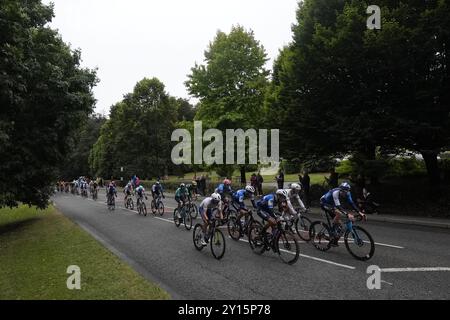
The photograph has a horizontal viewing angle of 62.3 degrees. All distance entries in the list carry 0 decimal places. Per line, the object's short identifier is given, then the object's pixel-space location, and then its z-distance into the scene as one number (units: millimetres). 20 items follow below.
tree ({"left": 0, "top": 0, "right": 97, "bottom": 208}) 15992
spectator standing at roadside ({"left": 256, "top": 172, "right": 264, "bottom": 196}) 24958
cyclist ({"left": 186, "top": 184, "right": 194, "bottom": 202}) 15792
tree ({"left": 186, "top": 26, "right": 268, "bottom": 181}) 30812
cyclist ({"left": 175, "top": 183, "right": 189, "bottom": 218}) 15328
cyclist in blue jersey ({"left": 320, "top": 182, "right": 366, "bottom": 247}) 9445
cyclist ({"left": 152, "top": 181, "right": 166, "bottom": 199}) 18766
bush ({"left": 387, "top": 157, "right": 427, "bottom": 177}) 21352
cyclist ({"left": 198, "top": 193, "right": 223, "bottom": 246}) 10102
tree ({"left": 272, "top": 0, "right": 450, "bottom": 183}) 15086
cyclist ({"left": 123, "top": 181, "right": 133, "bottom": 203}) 22719
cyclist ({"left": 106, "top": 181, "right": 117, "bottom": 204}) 23438
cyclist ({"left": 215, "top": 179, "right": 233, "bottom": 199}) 13722
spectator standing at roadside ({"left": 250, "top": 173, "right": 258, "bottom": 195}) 24703
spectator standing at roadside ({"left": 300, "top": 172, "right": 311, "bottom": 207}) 20719
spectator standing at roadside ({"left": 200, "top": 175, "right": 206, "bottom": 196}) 31172
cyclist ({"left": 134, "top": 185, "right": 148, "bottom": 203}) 19655
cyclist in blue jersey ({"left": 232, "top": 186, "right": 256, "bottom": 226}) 11417
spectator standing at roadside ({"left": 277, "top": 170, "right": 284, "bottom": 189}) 22559
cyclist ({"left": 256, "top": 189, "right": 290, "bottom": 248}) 9428
